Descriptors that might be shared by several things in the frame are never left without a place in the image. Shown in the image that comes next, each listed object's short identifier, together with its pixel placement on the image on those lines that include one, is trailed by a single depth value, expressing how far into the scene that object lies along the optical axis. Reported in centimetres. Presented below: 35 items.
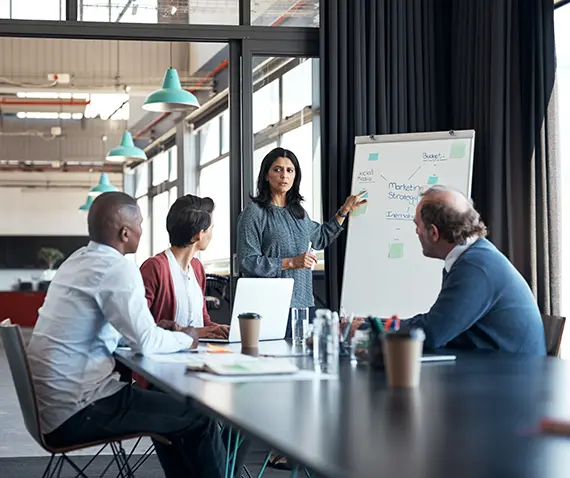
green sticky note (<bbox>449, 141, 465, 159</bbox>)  557
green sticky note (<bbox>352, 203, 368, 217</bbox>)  577
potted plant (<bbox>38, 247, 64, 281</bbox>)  2080
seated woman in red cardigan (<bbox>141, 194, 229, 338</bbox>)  384
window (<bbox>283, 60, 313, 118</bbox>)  623
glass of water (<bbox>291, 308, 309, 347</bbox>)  351
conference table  135
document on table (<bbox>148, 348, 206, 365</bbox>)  290
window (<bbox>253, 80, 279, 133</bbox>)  617
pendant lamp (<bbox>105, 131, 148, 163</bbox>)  1073
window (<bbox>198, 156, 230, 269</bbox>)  1338
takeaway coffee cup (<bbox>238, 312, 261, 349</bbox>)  326
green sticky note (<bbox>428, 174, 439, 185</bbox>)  560
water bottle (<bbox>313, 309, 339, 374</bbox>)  258
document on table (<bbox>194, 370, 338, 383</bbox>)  237
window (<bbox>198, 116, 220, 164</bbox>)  1385
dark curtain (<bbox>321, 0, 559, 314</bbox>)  517
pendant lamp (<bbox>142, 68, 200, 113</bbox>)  702
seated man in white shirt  303
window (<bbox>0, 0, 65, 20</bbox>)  592
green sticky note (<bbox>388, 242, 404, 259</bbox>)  564
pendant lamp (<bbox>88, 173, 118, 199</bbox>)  1345
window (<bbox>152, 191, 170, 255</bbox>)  1787
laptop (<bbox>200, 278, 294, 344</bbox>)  355
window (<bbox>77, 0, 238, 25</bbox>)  600
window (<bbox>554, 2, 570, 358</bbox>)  525
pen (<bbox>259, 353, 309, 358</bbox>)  303
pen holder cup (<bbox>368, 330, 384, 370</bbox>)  256
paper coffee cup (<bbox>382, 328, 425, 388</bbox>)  215
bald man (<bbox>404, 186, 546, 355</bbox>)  310
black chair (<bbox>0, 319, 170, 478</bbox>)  294
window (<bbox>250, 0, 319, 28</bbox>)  616
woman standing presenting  490
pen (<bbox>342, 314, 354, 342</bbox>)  323
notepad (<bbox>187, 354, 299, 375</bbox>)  247
